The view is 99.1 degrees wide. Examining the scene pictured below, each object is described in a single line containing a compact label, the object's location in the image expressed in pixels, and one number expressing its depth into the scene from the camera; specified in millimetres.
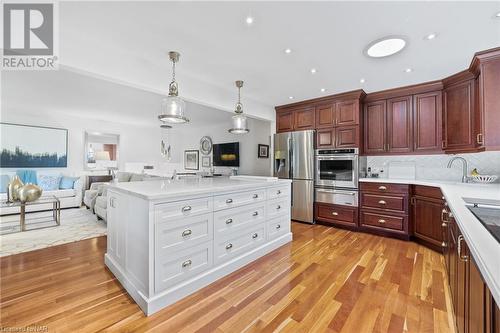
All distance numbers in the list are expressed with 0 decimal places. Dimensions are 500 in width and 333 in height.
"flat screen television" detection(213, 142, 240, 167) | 6250
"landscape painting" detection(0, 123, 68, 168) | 4992
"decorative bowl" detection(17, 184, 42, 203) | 3639
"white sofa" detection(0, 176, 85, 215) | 4375
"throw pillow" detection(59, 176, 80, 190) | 5266
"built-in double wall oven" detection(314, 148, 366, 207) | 3656
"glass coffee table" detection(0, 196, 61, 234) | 3516
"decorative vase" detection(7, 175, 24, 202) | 3661
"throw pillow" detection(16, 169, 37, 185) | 4977
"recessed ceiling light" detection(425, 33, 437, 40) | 2022
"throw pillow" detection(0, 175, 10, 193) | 4590
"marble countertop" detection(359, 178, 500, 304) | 615
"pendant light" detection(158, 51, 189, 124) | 2139
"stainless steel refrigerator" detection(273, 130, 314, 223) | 4090
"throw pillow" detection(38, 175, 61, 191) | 5078
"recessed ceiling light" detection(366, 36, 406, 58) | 2131
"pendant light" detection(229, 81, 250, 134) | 2992
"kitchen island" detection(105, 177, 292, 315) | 1687
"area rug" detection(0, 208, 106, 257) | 2901
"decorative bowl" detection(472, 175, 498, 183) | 2756
